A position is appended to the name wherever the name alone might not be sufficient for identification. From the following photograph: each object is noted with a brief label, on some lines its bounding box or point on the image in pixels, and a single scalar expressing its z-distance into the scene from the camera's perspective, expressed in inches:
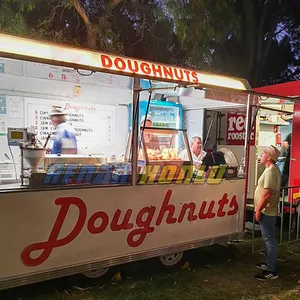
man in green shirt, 177.3
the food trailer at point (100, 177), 136.7
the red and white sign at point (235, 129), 239.6
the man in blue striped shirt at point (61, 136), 185.0
